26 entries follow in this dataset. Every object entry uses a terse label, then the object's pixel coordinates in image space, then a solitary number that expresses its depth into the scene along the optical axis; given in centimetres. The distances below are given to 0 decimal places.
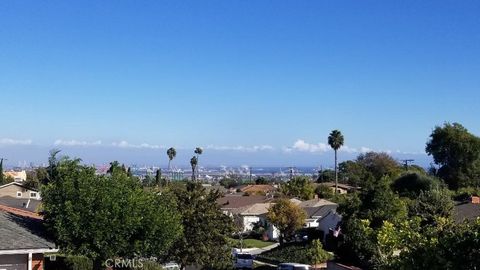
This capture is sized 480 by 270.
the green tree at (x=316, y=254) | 4366
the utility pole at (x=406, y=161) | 12059
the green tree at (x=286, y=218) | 6069
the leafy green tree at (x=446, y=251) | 1181
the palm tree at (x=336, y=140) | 10056
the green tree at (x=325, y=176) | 13925
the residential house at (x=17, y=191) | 7931
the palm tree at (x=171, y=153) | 13650
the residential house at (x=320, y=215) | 5544
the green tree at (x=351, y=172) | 11981
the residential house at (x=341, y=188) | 10748
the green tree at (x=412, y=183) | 6996
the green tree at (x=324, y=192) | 9602
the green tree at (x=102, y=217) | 2241
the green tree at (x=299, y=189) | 9106
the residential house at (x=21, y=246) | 2086
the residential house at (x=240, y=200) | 8522
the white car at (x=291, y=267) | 4022
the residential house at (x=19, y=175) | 15055
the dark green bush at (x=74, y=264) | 2434
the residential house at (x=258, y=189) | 11559
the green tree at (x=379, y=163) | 11060
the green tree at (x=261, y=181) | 15062
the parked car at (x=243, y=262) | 4462
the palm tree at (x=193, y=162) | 13400
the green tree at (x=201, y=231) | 3297
